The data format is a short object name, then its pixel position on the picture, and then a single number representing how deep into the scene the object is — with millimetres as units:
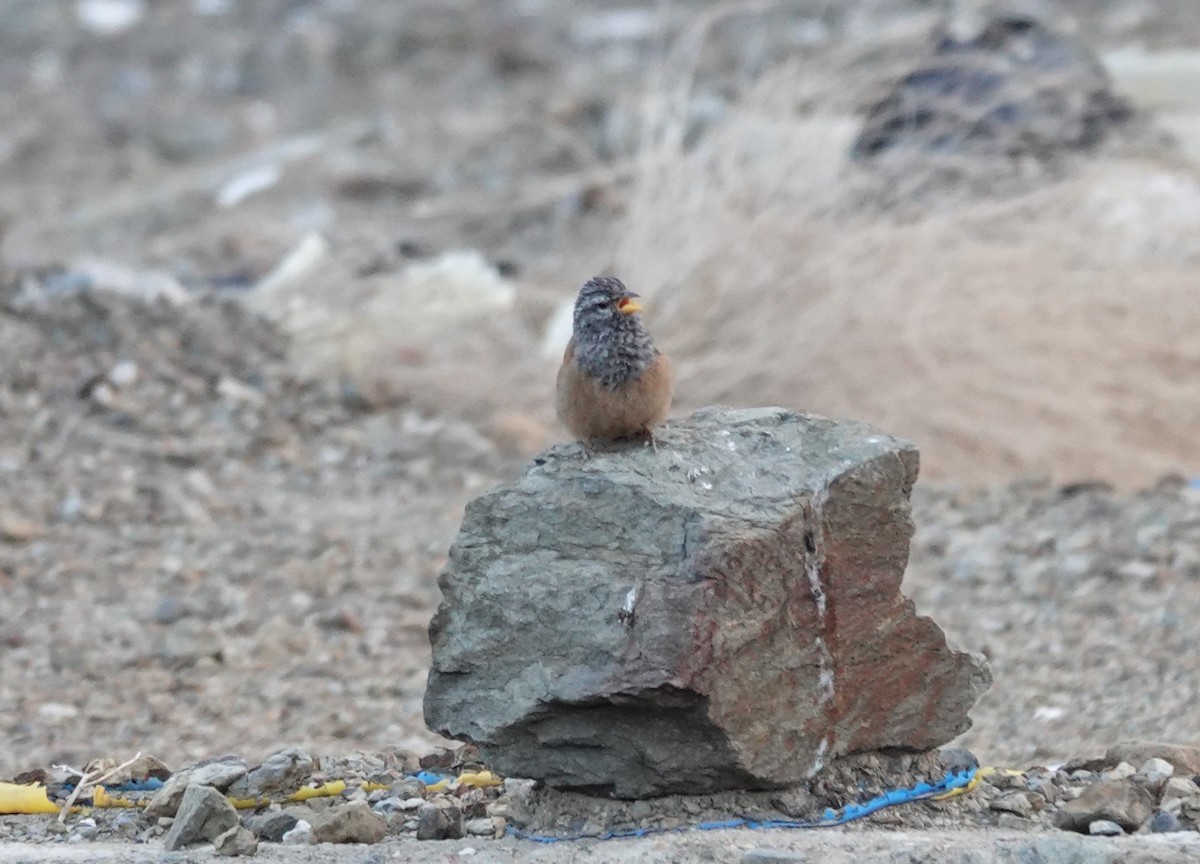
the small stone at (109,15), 34719
